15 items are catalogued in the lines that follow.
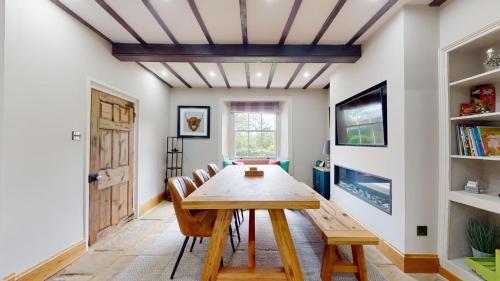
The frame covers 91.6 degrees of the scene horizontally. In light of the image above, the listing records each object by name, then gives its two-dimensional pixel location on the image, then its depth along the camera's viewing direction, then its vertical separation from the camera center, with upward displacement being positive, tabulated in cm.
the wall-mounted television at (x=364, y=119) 272 +34
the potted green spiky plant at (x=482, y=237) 203 -79
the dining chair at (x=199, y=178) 295 -42
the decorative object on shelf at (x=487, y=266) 179 -95
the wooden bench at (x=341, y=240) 193 -76
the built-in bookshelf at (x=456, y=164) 215 -18
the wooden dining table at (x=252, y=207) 160 -42
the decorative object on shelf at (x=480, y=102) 203 +37
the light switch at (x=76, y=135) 255 +8
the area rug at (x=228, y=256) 226 -121
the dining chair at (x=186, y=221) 212 -69
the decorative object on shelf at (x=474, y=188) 207 -37
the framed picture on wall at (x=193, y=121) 541 +49
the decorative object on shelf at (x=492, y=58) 193 +69
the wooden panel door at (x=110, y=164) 293 -28
